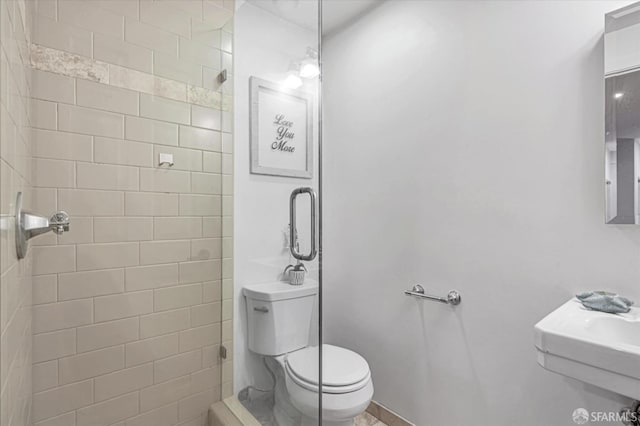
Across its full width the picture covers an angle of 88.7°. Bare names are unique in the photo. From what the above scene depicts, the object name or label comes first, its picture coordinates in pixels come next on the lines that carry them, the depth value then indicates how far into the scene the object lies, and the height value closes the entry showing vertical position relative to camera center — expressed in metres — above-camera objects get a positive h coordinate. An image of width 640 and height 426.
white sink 0.85 -0.39
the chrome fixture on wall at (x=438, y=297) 1.61 -0.44
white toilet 1.34 -0.65
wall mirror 1.12 +0.33
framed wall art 1.37 +0.35
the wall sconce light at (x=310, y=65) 1.32 +0.59
